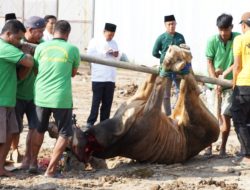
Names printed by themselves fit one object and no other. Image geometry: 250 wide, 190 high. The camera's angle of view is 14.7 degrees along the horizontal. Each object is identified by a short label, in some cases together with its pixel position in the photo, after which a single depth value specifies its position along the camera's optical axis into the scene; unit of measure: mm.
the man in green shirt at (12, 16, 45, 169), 12422
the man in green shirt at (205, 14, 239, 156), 13838
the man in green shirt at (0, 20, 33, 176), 11441
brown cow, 12694
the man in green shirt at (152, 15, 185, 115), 17009
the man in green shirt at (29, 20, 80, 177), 11583
